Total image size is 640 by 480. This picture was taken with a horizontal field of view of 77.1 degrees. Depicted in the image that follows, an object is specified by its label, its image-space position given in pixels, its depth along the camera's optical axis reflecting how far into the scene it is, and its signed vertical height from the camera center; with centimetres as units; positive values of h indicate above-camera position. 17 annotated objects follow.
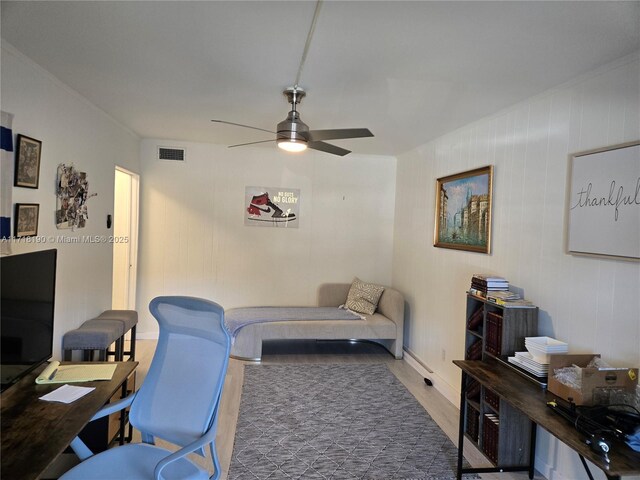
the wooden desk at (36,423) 144 -84
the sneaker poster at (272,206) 542 +39
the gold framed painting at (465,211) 340 +31
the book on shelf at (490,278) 298 -25
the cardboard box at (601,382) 196 -65
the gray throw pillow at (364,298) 522 -77
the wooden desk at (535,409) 155 -80
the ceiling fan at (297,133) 269 +71
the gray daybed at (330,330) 466 -110
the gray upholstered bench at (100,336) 316 -88
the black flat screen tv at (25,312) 183 -43
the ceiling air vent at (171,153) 519 +100
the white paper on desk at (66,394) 194 -84
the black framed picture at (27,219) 248 +3
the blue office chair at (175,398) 172 -77
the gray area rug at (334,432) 260 -148
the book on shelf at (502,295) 279 -35
